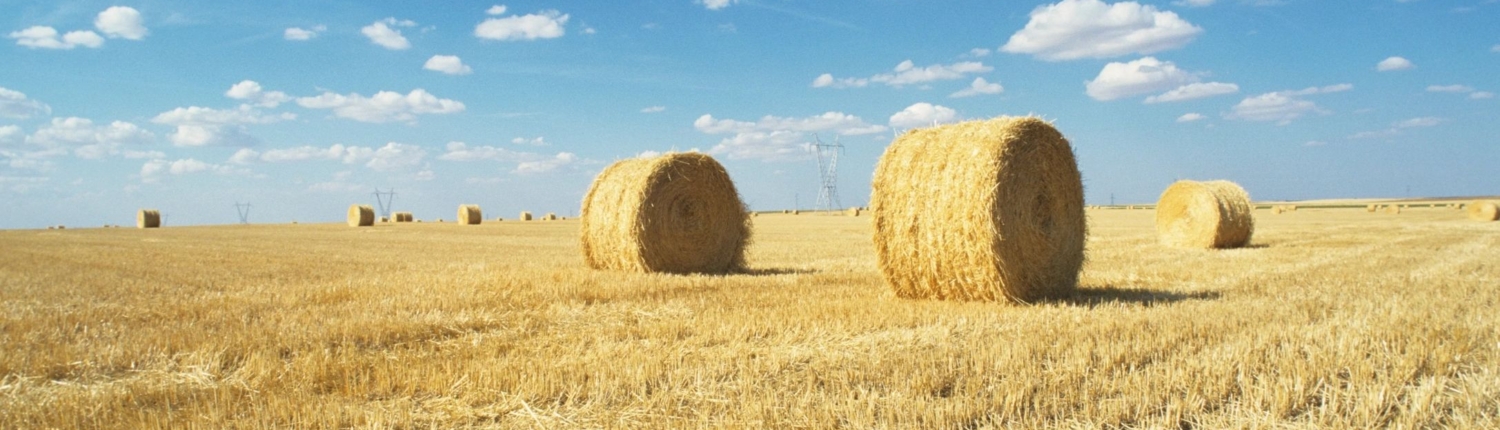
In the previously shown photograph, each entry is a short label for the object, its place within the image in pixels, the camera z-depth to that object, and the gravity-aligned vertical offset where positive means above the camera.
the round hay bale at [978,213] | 7.74 +0.00
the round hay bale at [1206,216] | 15.99 -0.19
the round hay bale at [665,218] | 11.16 +0.04
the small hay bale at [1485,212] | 31.45 -0.48
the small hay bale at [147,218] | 35.09 +0.68
